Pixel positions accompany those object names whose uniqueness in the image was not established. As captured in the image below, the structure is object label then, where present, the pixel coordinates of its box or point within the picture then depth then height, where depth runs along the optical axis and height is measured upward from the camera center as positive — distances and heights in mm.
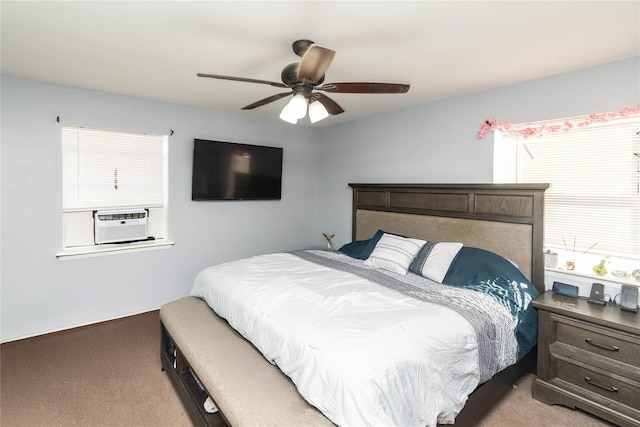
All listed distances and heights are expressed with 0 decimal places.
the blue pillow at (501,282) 2355 -581
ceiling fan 1951 +751
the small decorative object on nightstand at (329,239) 4630 -464
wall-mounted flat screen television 4020 +445
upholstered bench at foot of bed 1505 -925
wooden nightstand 2016 -985
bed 1516 -691
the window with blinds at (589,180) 2395 +232
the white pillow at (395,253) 3002 -441
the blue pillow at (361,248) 3525 -469
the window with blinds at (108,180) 3338 +259
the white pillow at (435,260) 2791 -461
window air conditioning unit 3486 -238
